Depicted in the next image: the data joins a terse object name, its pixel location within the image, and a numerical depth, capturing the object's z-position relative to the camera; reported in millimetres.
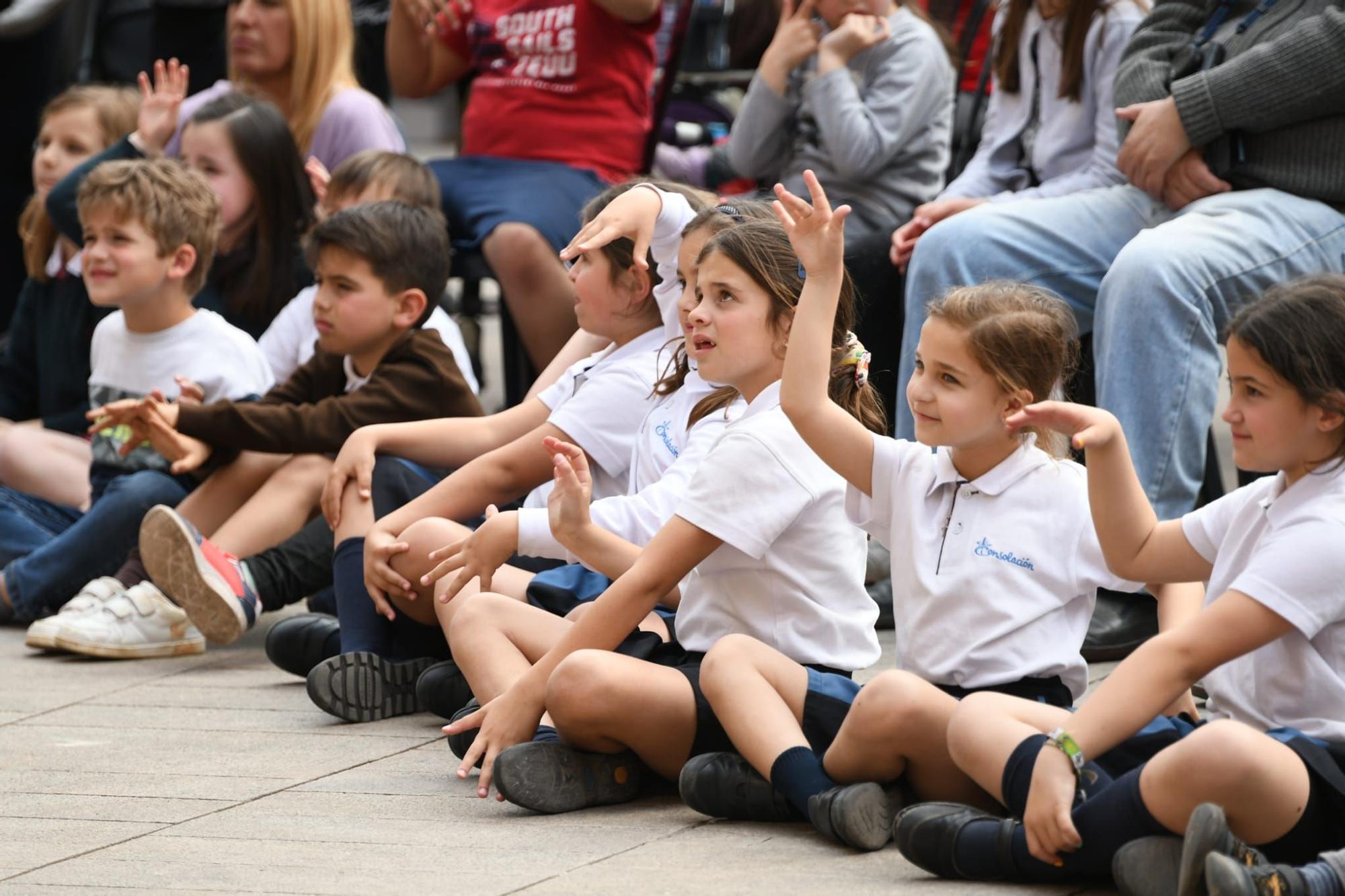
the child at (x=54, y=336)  9461
